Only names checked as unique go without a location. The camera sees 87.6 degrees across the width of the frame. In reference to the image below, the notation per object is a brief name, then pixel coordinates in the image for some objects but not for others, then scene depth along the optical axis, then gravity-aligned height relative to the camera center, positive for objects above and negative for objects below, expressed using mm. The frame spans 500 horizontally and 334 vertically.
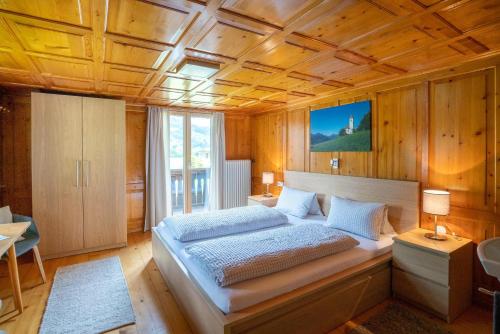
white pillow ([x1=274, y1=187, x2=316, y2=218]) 3678 -592
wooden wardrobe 3389 -134
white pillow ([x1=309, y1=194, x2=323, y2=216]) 3766 -682
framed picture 3359 +467
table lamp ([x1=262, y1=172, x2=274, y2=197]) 4684 -287
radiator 5328 -423
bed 1773 -987
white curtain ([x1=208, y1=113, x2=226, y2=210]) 5188 +64
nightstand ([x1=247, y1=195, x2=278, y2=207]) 4469 -670
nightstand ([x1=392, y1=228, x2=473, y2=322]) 2205 -998
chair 2664 -828
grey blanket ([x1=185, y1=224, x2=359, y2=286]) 1955 -755
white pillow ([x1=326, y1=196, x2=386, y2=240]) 2826 -636
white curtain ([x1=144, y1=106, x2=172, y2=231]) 4570 -90
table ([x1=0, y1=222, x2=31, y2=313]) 2344 -960
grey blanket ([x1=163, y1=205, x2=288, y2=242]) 2846 -706
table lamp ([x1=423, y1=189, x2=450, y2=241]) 2375 -393
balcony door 4914 +65
